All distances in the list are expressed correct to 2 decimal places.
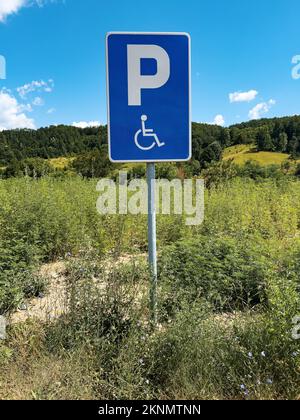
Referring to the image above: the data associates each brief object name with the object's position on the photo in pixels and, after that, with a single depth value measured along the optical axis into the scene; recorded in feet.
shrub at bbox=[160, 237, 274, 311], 10.52
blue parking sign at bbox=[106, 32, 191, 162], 7.81
